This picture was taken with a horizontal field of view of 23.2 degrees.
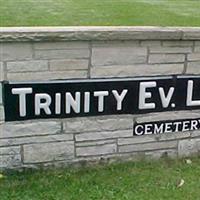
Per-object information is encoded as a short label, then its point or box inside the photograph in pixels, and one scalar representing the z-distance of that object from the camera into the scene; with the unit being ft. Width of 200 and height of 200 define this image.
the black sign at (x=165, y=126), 12.50
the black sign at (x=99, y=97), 11.37
